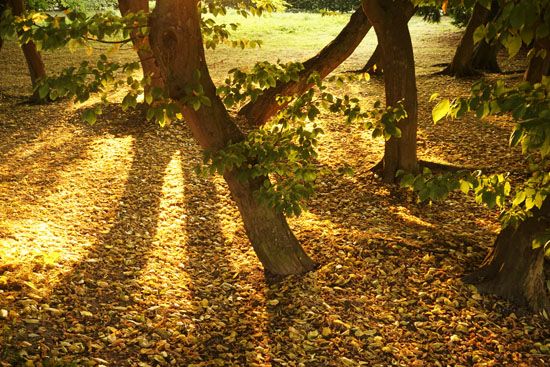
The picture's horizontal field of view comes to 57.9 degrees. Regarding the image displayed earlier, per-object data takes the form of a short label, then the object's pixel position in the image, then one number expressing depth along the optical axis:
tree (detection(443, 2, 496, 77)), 12.20
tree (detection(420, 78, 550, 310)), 2.25
